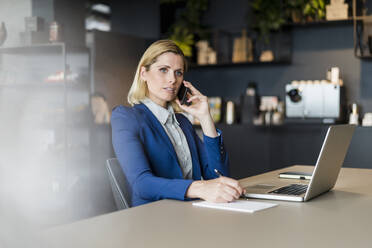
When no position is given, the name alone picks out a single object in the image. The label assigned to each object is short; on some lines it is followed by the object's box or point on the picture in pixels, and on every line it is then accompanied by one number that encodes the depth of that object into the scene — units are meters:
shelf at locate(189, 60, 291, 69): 5.09
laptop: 1.42
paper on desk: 1.29
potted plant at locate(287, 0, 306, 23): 4.76
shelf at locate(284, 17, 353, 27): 4.68
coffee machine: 4.46
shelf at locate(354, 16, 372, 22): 4.43
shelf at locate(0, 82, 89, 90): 4.33
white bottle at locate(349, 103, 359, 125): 4.46
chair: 1.70
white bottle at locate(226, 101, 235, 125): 5.16
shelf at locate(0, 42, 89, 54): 4.13
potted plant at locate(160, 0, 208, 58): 5.40
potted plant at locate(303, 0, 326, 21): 4.65
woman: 1.67
